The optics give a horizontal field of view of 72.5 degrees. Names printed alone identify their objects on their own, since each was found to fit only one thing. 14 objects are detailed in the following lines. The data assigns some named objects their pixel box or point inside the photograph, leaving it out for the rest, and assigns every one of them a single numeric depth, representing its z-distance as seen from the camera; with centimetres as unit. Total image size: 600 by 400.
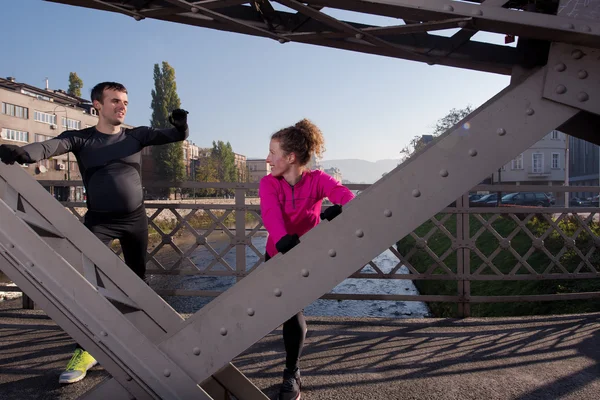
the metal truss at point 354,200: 125
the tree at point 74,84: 6102
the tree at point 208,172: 6975
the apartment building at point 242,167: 10299
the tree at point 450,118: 4700
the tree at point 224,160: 7905
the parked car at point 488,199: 3246
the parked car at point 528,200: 2995
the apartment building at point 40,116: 4192
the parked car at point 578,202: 3784
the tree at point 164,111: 5697
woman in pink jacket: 239
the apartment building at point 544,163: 5744
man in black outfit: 293
